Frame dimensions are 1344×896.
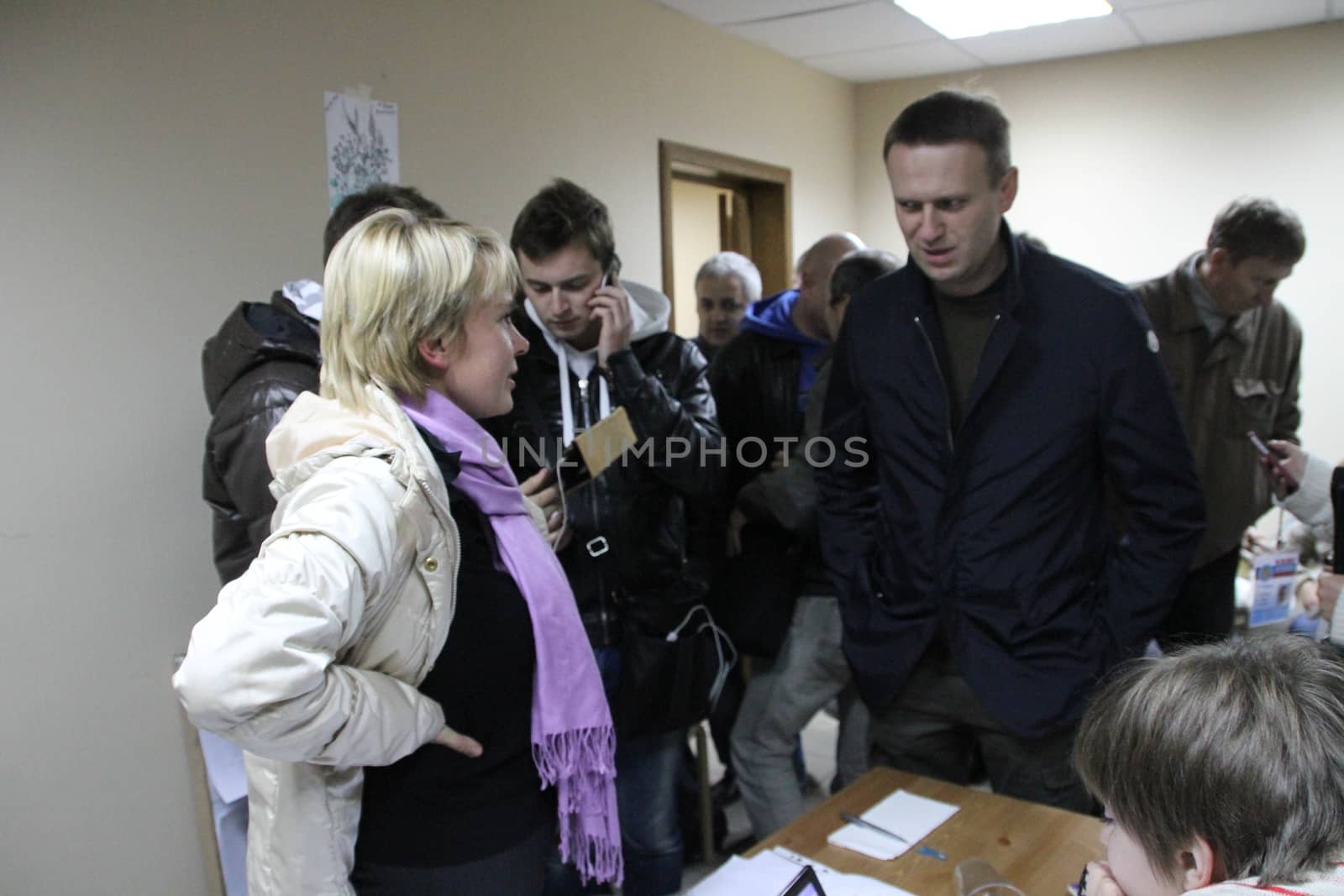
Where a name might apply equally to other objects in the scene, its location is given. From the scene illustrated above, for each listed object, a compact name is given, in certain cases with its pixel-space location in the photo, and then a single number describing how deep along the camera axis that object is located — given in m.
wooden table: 1.23
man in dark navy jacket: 1.60
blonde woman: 0.94
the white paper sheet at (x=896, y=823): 1.32
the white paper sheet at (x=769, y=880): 1.20
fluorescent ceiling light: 3.87
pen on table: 1.29
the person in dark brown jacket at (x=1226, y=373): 2.44
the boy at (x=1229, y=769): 0.70
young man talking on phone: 1.79
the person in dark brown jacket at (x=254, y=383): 1.49
